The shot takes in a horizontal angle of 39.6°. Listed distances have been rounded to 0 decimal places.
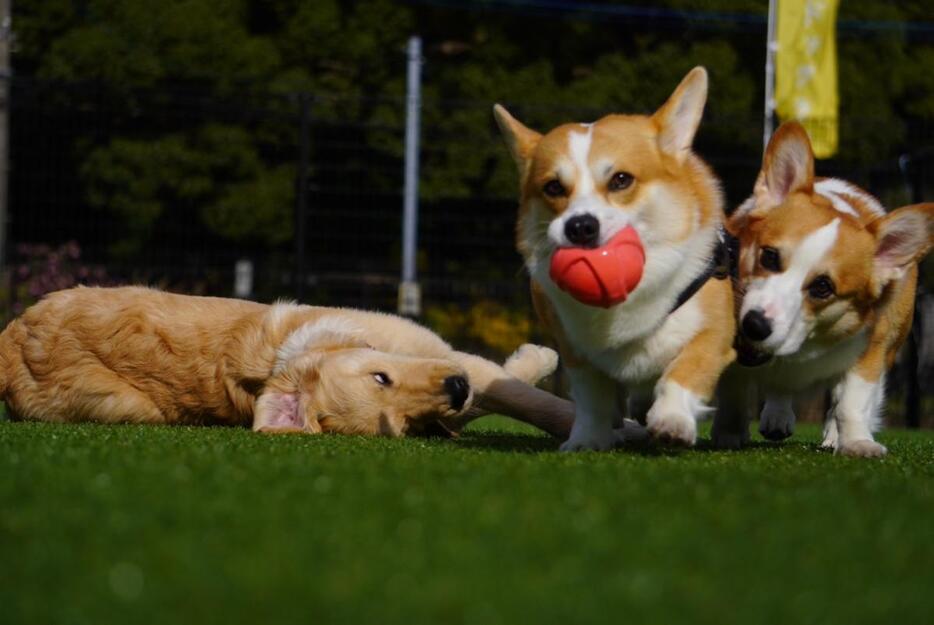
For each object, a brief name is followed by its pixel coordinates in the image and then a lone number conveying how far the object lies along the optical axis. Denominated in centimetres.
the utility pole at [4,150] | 1110
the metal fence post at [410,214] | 1098
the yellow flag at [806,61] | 920
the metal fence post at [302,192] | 1077
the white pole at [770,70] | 880
